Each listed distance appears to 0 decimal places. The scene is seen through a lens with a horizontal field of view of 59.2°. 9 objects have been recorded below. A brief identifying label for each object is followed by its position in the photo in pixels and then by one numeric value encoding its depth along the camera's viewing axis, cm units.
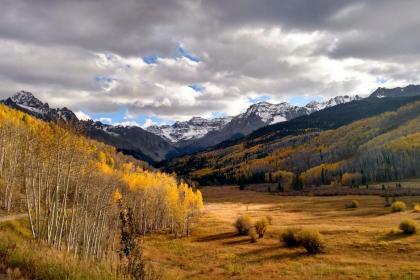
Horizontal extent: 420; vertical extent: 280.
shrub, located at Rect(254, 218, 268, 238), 7906
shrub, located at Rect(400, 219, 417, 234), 6278
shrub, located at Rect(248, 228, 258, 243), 7488
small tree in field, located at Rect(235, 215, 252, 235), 8318
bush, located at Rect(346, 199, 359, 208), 11632
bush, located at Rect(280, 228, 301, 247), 6556
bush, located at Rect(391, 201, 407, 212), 9475
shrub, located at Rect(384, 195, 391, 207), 10921
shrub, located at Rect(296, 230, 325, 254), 5966
